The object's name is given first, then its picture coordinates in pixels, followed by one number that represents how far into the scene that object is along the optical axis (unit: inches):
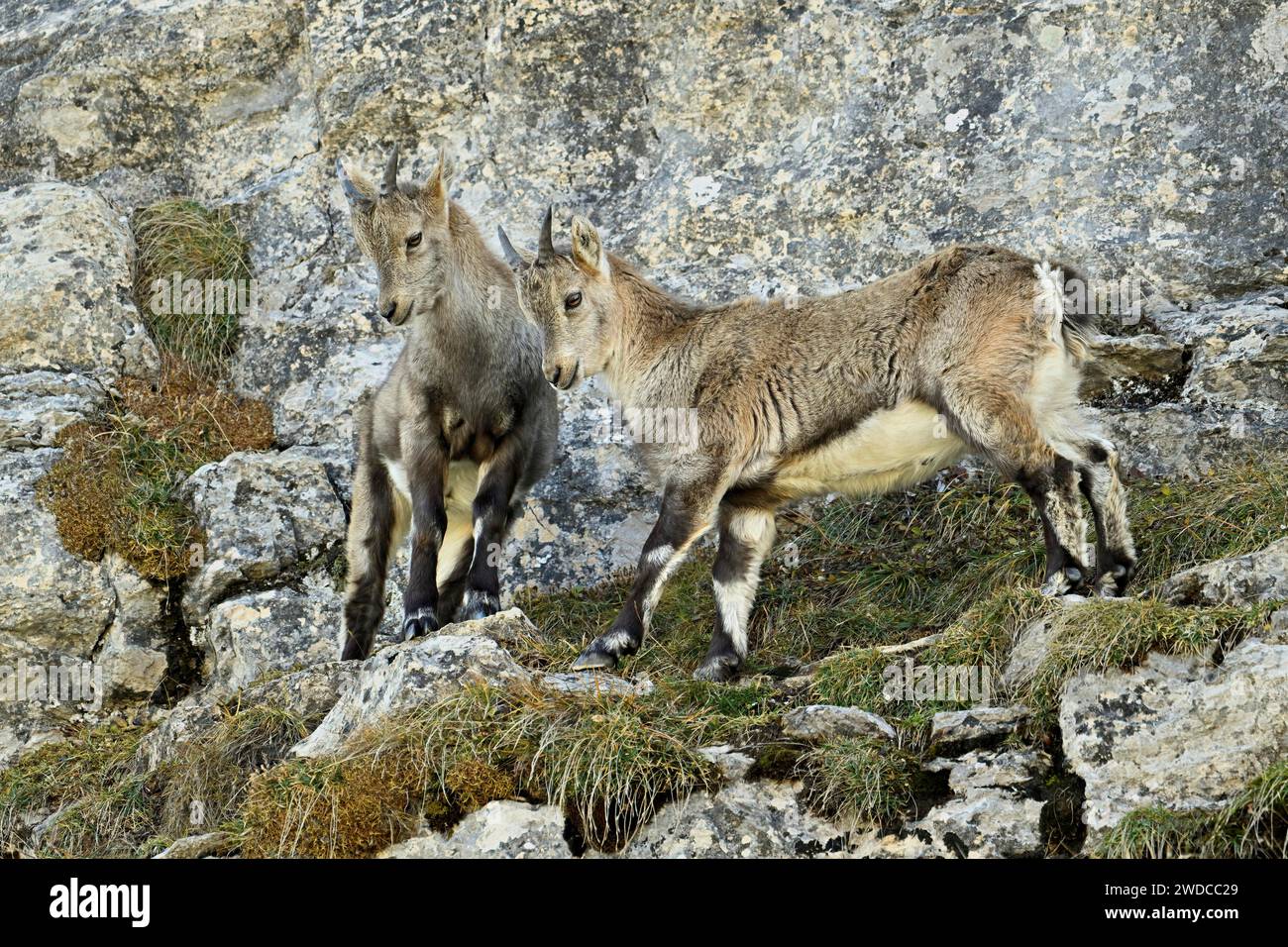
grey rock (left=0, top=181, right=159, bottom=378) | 392.5
